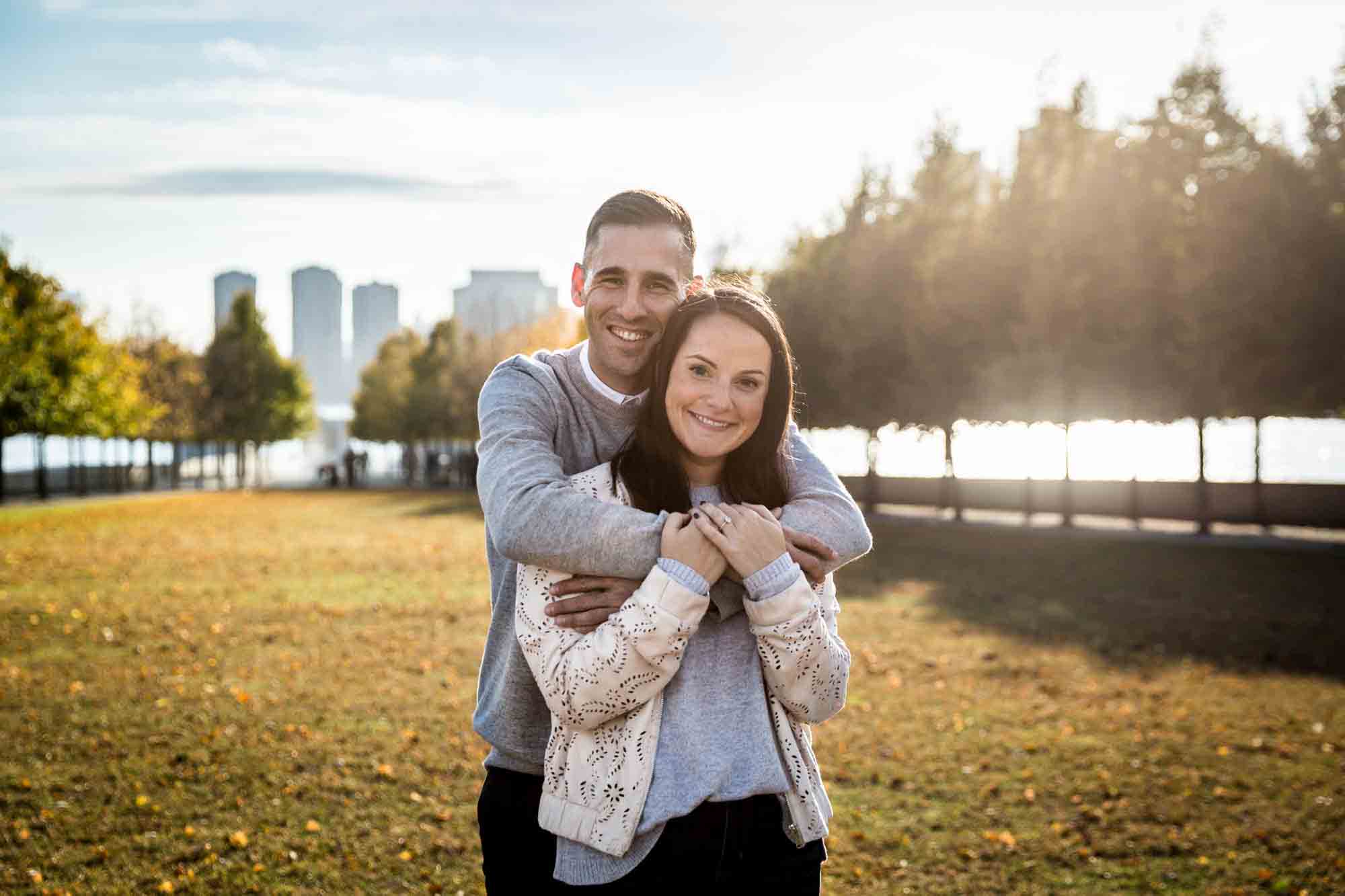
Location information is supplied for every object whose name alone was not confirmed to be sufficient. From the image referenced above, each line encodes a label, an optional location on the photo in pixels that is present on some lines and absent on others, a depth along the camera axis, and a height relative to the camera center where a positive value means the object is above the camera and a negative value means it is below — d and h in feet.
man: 8.60 +0.02
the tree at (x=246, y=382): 185.47 +12.40
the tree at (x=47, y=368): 106.32 +9.36
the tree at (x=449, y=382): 163.63 +11.32
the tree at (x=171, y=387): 170.50 +10.68
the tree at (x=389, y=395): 201.26 +11.48
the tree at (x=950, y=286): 77.46 +11.73
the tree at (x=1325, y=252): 58.03 +10.26
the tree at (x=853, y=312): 87.40 +11.30
